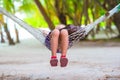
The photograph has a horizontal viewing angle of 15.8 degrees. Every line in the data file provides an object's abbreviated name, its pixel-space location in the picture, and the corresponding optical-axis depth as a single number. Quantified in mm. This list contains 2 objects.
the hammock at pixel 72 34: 5586
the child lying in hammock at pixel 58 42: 5434
